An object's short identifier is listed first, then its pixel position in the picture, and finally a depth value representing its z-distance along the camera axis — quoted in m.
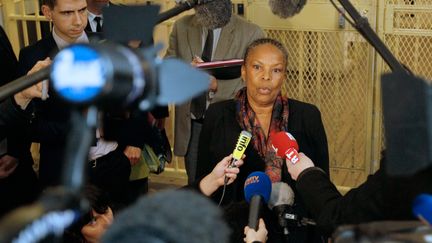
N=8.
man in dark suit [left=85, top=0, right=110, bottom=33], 3.89
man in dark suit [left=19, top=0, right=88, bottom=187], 3.36
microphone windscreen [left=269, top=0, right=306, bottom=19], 2.72
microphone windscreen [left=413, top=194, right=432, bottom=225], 1.47
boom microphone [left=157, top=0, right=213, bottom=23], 2.32
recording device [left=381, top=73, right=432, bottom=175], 1.43
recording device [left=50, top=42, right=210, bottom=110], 1.22
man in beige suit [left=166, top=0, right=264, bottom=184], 4.02
